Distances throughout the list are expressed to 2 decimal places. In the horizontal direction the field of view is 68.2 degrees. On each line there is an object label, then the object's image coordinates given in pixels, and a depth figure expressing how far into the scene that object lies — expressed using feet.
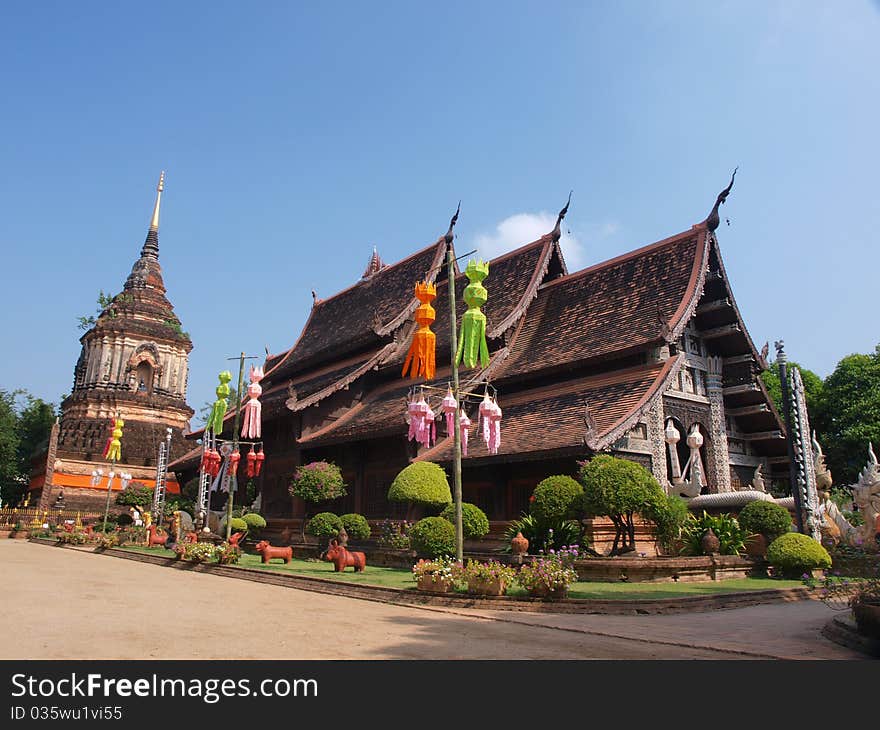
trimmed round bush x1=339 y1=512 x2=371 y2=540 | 61.58
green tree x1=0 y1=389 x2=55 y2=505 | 145.48
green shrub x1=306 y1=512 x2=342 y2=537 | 61.43
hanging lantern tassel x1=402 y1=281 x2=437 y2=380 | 40.16
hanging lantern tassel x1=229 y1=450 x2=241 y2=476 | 64.69
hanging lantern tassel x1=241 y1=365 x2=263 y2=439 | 61.41
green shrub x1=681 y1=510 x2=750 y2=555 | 48.55
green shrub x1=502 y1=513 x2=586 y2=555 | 46.83
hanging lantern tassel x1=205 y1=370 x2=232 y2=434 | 70.85
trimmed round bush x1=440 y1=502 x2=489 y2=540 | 50.44
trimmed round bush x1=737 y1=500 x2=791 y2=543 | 48.62
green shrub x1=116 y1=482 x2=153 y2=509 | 117.39
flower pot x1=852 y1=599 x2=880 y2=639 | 19.85
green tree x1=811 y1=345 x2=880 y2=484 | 100.22
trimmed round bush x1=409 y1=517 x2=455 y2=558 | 47.83
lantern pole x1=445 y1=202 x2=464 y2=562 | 36.19
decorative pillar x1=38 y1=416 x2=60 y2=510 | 122.62
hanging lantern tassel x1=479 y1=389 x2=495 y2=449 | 39.68
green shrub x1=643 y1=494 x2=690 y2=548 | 43.01
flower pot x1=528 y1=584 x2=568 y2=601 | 32.65
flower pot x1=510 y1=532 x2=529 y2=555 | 44.80
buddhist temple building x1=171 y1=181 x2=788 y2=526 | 53.93
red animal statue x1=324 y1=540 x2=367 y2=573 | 48.83
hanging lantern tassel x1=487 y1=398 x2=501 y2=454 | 39.75
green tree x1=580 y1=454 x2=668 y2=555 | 42.06
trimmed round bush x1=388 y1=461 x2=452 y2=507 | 53.31
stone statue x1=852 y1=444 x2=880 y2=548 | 48.88
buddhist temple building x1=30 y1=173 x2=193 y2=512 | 128.26
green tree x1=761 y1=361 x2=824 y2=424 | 110.55
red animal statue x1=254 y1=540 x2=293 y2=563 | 55.26
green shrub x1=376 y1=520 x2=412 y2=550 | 56.59
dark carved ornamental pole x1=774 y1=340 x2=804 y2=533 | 48.96
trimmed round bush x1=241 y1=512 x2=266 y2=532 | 77.77
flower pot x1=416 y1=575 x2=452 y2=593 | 34.81
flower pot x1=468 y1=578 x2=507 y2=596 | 33.63
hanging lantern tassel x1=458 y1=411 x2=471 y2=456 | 40.38
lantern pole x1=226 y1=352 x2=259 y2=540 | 60.73
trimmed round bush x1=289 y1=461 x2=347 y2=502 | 67.51
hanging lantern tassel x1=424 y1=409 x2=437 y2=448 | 40.35
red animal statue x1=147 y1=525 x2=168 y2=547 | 77.97
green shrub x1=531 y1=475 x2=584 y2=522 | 45.11
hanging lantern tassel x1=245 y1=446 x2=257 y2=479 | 68.11
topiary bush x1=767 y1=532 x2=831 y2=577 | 43.11
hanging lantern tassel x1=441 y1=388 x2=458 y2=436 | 37.96
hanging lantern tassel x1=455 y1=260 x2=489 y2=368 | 41.27
